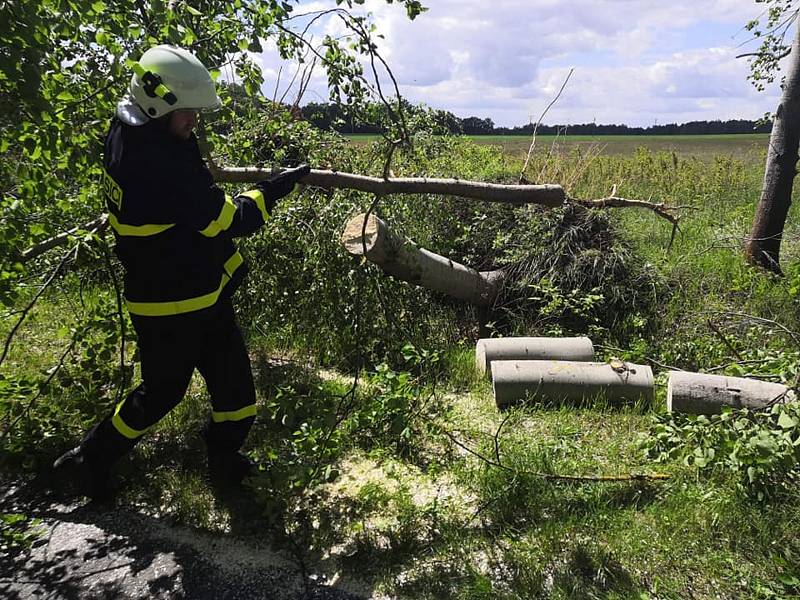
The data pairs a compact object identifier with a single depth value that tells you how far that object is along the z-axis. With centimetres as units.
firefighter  240
